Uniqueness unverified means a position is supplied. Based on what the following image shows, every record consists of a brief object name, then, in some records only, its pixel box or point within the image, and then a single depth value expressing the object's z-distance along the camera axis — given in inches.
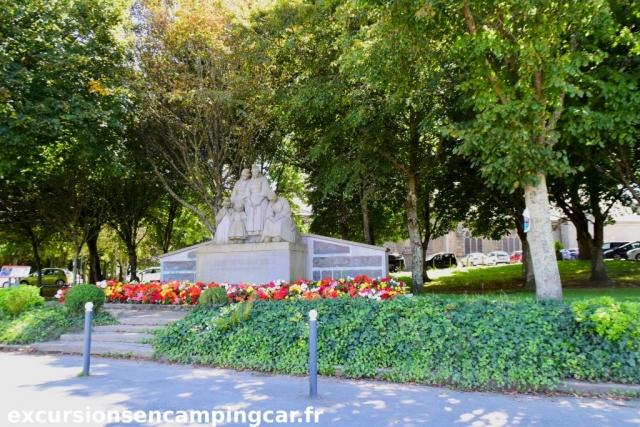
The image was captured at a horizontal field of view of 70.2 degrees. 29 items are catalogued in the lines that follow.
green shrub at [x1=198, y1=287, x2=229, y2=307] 358.6
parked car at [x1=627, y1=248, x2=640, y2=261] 1423.5
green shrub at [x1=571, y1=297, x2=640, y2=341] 238.2
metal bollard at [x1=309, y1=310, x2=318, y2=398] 229.5
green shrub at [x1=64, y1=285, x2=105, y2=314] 403.5
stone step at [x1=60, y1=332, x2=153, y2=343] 361.7
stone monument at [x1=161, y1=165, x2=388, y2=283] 509.0
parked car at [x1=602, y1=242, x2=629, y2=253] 1742.4
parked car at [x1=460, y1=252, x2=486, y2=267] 1883.6
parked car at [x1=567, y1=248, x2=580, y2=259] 1814.0
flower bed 425.7
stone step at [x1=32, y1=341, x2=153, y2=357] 332.8
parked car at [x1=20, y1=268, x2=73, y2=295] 1375.5
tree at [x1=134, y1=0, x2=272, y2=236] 619.8
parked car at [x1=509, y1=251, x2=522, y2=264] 1758.4
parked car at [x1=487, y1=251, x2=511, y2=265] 1834.4
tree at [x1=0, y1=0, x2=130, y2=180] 571.2
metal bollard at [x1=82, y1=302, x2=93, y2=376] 277.4
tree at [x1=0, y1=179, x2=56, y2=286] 909.2
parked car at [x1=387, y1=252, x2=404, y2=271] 1615.5
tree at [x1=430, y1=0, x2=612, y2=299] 354.6
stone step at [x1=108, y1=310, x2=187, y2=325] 397.1
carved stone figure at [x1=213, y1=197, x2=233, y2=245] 548.4
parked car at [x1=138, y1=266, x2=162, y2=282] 1219.4
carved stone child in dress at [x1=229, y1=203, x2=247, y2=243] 535.5
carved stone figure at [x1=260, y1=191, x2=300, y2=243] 520.1
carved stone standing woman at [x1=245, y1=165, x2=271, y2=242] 541.6
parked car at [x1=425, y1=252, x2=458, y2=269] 1628.4
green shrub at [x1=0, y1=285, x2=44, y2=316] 423.2
